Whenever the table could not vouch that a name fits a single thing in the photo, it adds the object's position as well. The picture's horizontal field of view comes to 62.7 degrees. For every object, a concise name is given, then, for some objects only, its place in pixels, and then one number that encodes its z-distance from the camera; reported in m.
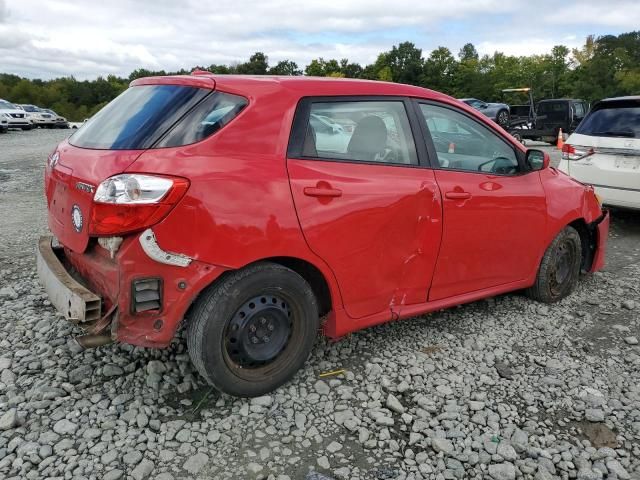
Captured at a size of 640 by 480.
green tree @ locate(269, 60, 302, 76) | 82.19
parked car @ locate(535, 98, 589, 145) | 20.38
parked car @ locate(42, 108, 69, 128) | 34.72
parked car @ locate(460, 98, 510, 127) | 23.22
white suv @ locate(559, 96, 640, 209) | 6.12
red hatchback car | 2.54
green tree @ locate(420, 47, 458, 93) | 79.56
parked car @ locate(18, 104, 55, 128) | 32.37
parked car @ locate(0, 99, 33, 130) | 27.58
